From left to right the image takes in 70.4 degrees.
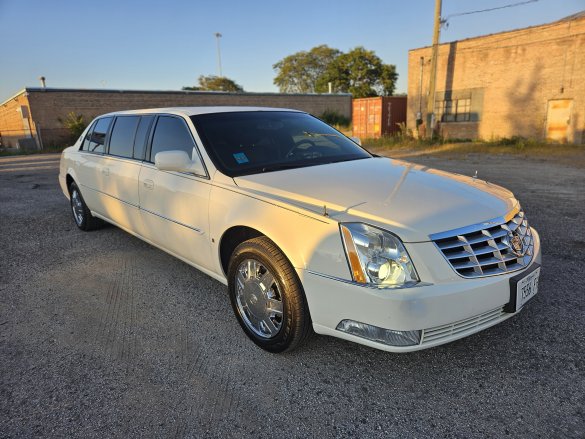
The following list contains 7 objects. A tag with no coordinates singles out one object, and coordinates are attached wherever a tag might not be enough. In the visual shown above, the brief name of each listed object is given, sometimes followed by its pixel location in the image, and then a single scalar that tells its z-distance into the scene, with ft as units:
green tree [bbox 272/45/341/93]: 198.39
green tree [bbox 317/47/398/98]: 158.20
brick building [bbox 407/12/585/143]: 53.26
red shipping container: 80.53
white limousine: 7.22
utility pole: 61.62
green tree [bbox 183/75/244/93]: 206.90
